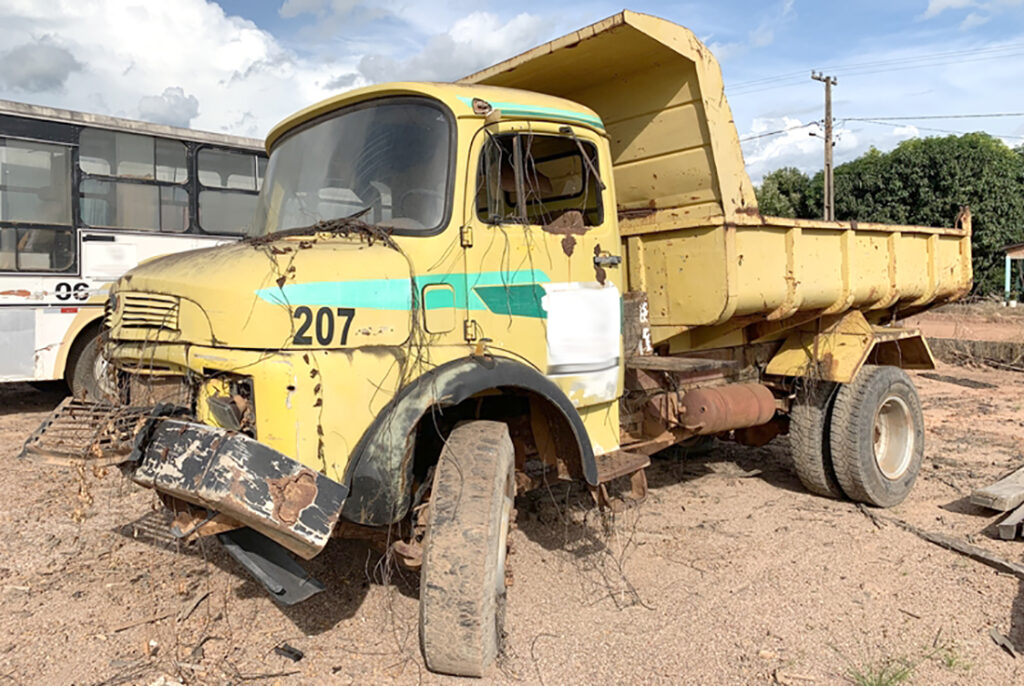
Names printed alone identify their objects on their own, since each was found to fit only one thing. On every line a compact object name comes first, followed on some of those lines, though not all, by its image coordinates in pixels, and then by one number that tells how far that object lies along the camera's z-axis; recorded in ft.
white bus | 27.94
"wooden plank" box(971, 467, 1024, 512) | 16.47
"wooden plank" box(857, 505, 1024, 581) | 13.93
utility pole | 76.59
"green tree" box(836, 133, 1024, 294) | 77.41
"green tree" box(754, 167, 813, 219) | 95.50
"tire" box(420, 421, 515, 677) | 9.87
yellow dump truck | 9.68
